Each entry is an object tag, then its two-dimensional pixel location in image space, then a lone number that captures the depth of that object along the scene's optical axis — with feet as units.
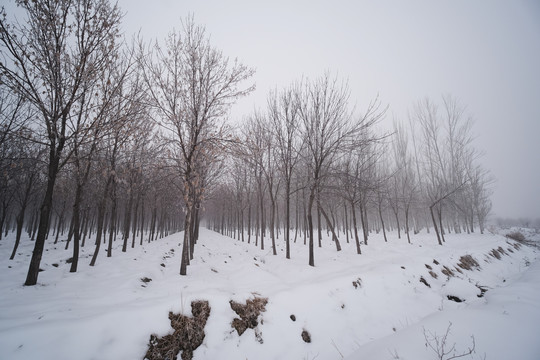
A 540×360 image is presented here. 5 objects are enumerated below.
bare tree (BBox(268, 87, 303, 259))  39.37
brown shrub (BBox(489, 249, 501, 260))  46.63
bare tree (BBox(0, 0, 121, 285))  19.07
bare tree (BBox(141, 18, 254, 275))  25.80
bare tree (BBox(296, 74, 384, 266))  33.73
